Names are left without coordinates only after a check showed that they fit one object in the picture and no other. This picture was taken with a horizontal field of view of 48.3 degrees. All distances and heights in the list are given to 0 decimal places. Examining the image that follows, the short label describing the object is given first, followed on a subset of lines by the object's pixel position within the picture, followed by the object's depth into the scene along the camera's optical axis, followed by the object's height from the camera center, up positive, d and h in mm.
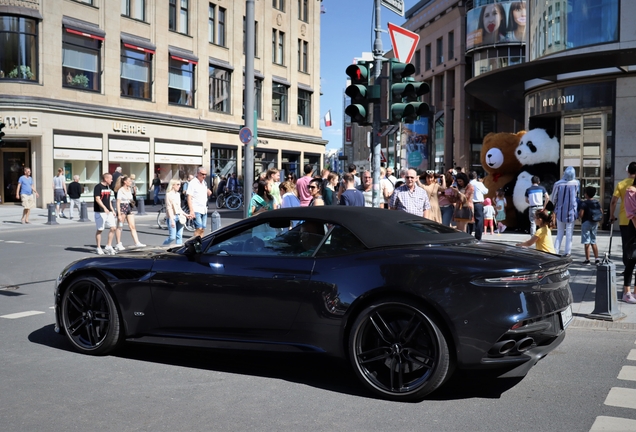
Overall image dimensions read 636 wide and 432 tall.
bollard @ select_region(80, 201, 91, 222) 24922 -1020
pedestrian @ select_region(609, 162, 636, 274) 9121 -237
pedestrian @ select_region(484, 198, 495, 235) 19473 -709
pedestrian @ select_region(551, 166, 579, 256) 13258 -333
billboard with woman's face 51469 +12108
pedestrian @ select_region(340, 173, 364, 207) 10734 -113
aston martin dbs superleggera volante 4750 -808
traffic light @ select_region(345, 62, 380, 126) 10883 +1439
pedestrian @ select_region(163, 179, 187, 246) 14234 -546
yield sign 11172 +2321
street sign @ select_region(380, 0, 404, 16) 12322 +3202
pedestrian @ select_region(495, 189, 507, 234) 20172 -627
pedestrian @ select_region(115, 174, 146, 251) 14922 -374
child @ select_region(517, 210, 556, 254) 8906 -571
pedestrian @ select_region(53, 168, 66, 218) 26438 -348
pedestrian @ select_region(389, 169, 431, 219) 11016 -170
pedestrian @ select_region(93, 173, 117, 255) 14984 -610
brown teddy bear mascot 21625 +830
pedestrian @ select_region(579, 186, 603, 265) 12906 -545
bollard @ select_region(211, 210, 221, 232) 17359 -891
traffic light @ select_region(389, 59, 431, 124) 10758 +1435
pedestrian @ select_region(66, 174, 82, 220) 25812 -258
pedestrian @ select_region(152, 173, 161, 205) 35062 -160
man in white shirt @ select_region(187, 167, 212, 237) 14625 -268
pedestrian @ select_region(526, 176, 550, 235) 17250 -185
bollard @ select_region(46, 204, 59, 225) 23125 -1053
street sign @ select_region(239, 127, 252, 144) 17531 +1256
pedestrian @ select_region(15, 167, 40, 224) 23016 -345
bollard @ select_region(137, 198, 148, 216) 28750 -968
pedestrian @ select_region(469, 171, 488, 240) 15748 -361
